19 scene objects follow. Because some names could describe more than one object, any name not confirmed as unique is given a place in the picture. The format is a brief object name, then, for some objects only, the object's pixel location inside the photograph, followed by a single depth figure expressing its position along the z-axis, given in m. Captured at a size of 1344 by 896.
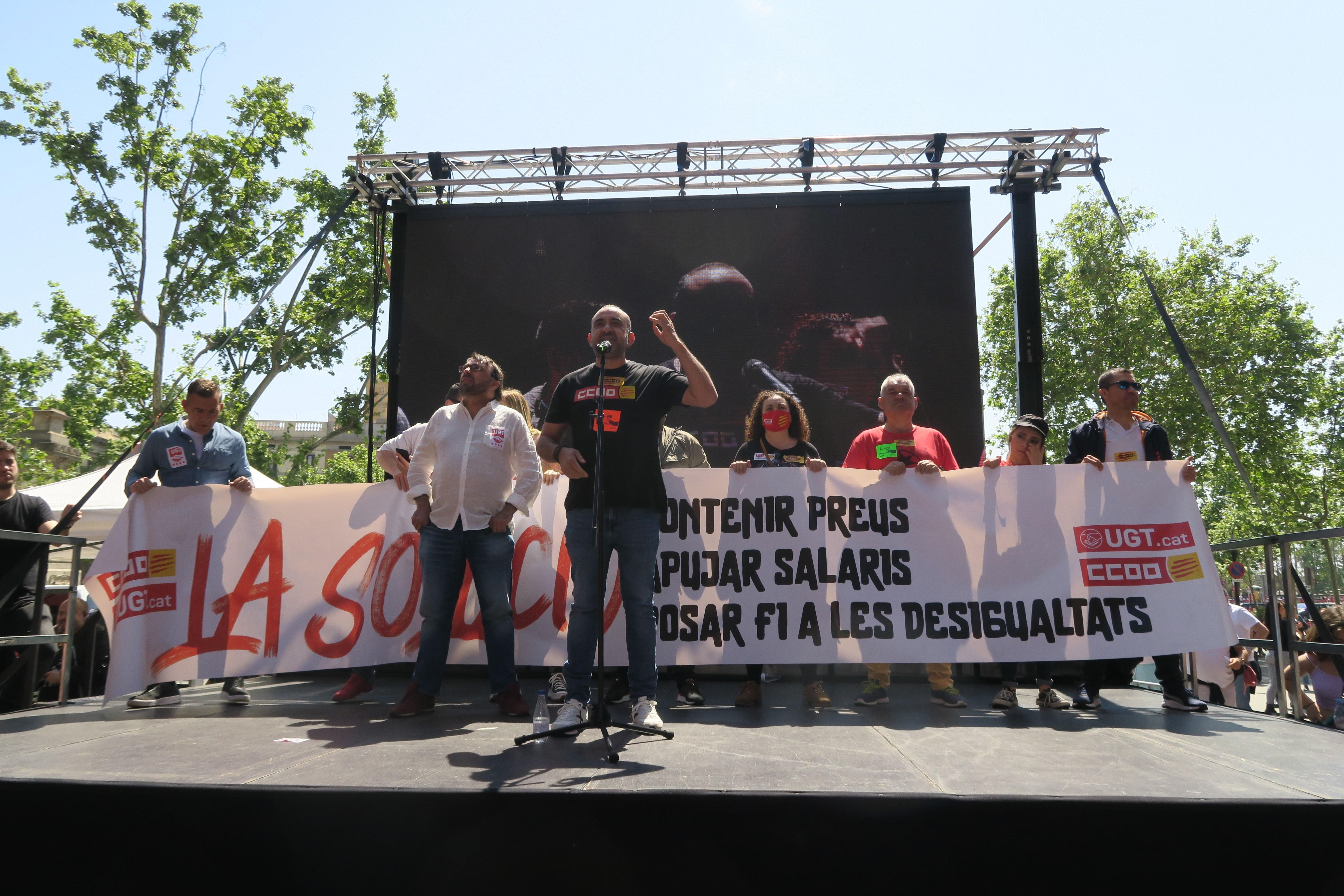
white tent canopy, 8.61
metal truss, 7.12
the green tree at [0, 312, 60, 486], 20.25
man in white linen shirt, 3.79
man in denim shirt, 4.50
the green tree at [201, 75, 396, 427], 17.86
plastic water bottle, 3.04
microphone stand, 2.88
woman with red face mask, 4.56
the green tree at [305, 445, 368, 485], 25.31
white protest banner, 4.27
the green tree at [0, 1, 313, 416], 16.20
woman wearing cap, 4.20
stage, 2.20
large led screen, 7.05
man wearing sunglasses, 4.43
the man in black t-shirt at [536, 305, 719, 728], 3.41
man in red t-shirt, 4.17
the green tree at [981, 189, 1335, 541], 22.08
